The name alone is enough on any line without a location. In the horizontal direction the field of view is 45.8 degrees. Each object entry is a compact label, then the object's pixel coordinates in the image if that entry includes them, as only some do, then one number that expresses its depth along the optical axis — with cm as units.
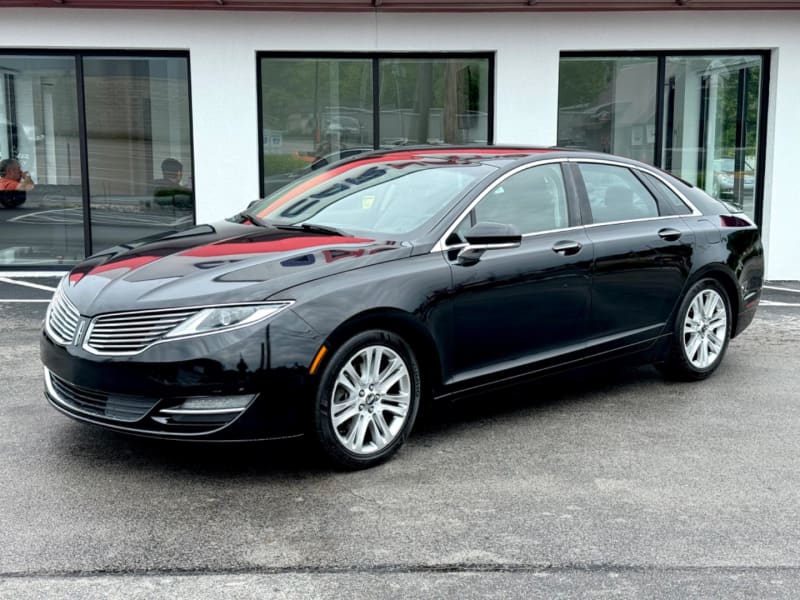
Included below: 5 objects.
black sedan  428
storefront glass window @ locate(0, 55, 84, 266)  1130
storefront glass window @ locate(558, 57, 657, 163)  1141
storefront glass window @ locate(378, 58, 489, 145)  1138
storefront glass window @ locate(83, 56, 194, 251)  1125
